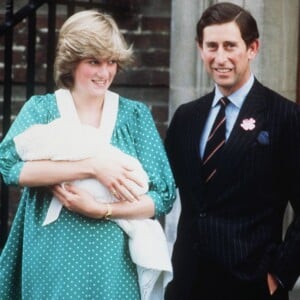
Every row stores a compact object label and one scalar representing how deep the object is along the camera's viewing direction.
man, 7.70
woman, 7.38
